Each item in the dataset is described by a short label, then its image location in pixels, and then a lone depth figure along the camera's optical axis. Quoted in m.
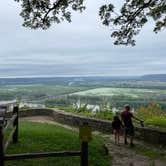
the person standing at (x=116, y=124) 7.18
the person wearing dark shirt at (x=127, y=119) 7.03
